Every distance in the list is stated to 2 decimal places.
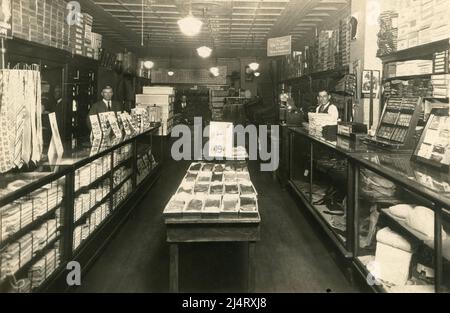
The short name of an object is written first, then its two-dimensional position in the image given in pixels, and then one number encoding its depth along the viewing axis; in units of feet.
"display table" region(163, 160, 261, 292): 8.84
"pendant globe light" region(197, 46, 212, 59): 31.30
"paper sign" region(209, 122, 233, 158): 15.82
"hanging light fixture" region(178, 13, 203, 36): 18.86
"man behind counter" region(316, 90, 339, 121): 21.40
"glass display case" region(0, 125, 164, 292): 8.04
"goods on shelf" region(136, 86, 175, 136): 32.69
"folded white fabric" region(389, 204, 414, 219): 9.73
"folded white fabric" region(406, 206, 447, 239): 8.77
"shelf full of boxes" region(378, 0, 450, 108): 12.69
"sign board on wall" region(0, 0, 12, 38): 13.21
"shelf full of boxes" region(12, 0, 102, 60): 14.76
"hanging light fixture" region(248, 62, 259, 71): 44.09
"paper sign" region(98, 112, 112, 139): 16.20
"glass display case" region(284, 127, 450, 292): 7.63
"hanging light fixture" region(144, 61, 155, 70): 43.06
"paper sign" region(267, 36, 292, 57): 29.12
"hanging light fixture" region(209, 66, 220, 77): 50.22
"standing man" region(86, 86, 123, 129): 23.35
